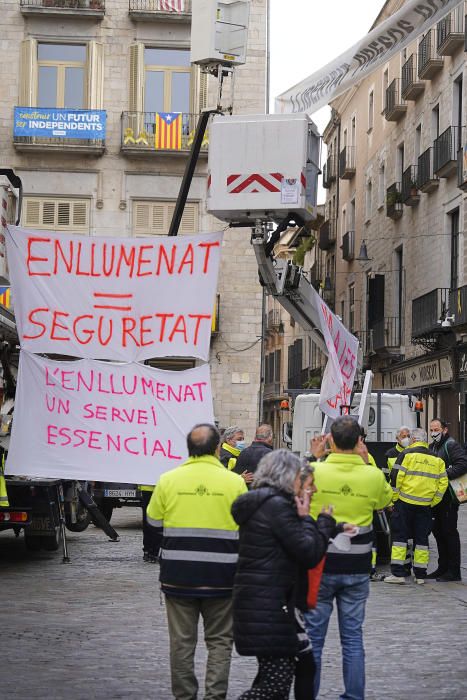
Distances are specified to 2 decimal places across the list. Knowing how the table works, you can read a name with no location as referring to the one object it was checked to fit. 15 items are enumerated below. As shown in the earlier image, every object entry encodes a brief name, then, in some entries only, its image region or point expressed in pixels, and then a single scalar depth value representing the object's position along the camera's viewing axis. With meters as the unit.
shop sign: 35.62
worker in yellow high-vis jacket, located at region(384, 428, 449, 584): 14.16
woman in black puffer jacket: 6.30
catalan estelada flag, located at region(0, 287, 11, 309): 13.40
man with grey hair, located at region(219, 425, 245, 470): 16.36
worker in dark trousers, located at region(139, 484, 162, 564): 15.21
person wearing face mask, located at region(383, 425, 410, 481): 15.49
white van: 18.42
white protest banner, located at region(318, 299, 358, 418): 14.04
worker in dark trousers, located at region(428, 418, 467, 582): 14.59
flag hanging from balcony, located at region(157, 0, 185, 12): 33.91
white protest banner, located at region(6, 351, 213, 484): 9.73
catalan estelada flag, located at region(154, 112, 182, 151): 33.50
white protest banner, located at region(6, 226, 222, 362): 9.91
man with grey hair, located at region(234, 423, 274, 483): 14.70
